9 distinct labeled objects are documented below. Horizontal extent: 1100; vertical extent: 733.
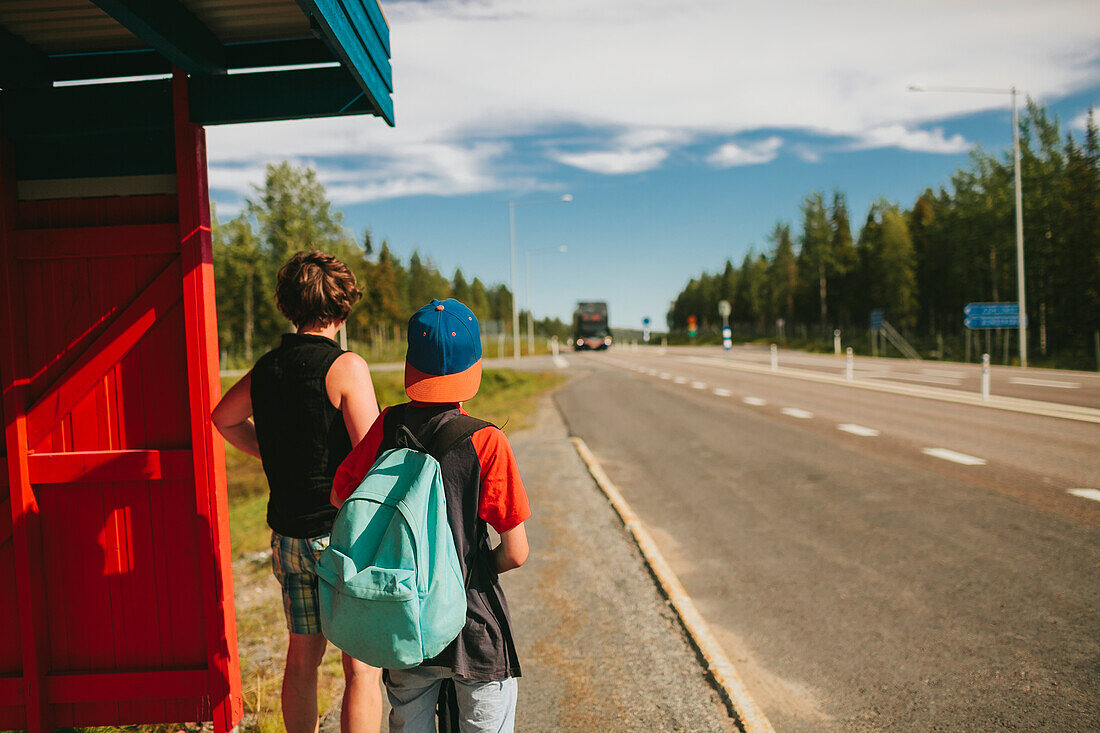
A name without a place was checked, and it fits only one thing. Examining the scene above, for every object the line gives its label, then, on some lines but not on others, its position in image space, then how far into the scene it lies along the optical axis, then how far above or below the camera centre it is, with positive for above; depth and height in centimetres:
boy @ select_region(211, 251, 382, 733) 260 -29
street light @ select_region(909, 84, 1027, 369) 2422 +239
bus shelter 313 -14
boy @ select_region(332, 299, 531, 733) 197 -47
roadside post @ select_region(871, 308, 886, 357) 4312 +50
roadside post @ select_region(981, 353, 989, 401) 1511 -115
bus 6275 +117
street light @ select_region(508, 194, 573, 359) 3803 +630
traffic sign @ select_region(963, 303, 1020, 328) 2789 +33
